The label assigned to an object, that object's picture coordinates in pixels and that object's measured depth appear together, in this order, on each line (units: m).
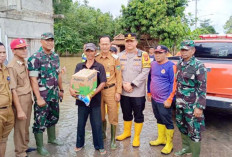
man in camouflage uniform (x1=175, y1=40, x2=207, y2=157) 2.84
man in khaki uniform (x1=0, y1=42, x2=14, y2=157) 2.63
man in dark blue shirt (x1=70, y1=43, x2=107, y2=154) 3.26
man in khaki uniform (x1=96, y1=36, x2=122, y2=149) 3.46
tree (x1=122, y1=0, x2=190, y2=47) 14.67
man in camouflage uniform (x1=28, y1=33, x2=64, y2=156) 3.21
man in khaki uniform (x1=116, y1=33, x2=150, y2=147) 3.52
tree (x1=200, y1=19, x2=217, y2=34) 48.77
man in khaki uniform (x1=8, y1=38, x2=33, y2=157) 2.86
